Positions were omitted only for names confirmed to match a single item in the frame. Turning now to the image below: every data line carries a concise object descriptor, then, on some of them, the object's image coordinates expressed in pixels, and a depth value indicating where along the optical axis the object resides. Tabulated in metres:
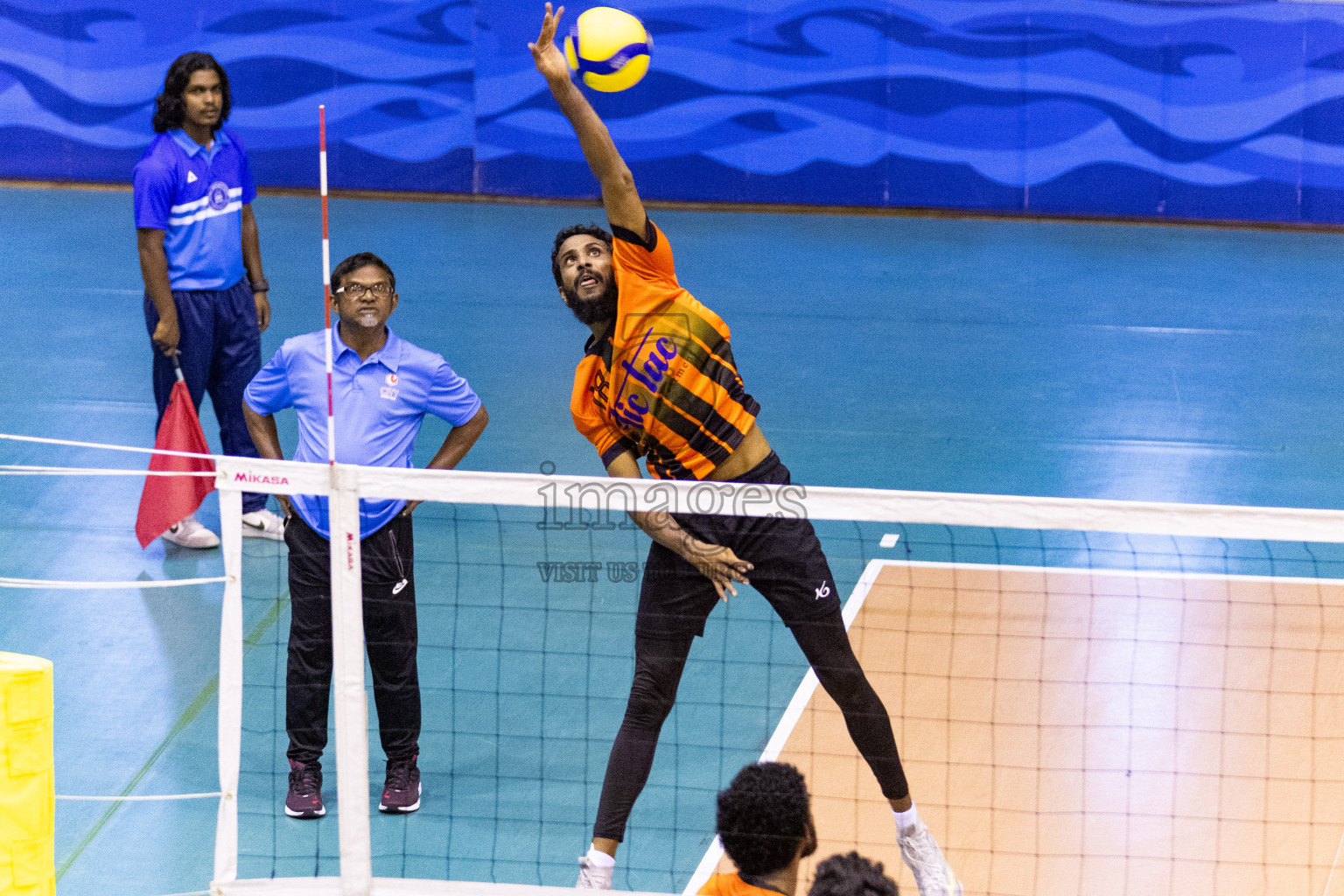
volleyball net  7.98
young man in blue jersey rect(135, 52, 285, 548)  14.50
